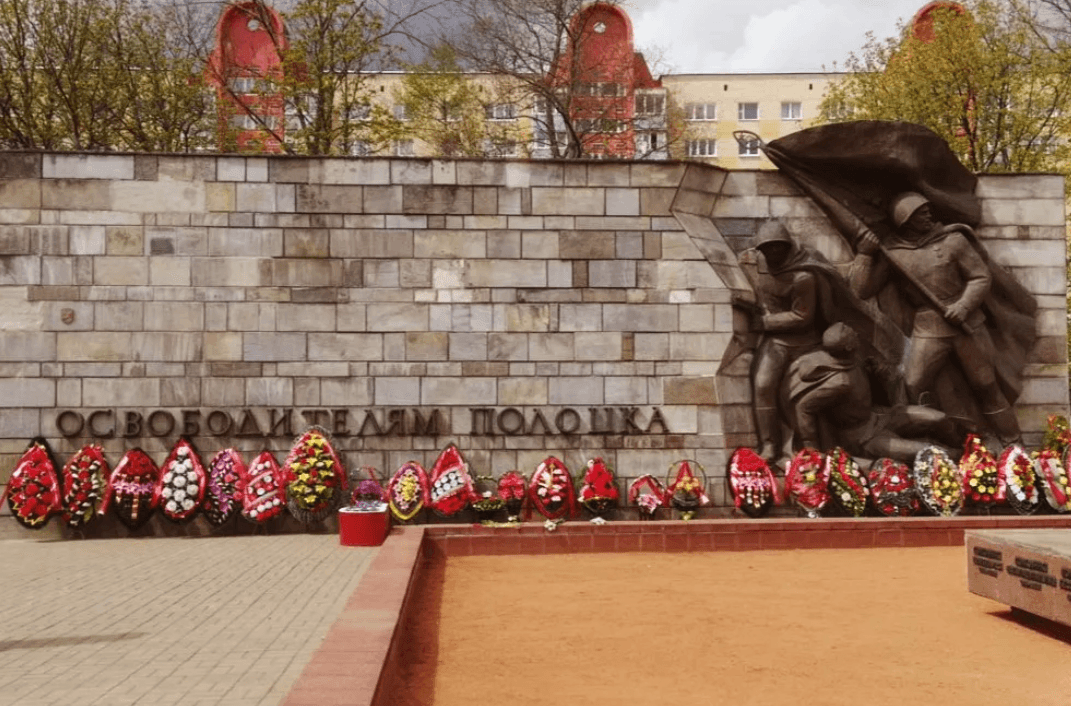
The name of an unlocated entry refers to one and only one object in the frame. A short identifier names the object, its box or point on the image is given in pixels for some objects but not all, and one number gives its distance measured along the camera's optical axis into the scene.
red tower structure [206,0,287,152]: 26.41
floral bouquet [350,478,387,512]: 12.84
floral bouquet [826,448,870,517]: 13.38
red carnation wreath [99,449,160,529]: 12.73
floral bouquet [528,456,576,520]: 13.18
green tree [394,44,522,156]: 31.80
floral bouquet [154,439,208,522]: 12.78
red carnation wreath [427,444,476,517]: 13.05
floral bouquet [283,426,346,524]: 12.85
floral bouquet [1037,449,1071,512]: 13.77
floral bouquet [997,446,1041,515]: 13.73
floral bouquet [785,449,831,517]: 13.30
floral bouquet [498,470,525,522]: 13.11
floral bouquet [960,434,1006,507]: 13.69
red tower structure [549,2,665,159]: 28.91
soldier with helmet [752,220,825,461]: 13.78
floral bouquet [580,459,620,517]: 13.24
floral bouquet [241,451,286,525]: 12.82
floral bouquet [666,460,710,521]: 13.34
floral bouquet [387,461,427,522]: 13.06
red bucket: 11.80
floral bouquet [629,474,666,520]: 13.34
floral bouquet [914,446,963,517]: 13.48
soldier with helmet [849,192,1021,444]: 14.07
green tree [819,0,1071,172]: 26.55
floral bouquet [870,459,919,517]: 13.52
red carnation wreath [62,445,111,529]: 12.62
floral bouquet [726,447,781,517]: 13.38
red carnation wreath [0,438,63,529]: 12.52
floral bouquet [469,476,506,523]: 12.95
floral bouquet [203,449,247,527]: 12.88
